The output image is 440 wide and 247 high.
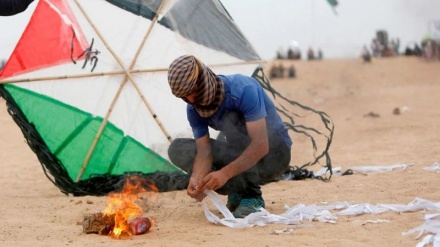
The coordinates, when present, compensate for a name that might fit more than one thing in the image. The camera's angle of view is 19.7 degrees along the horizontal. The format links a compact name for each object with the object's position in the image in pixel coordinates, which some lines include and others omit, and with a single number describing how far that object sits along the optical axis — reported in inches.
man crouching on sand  267.7
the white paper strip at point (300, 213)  273.8
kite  407.1
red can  268.1
